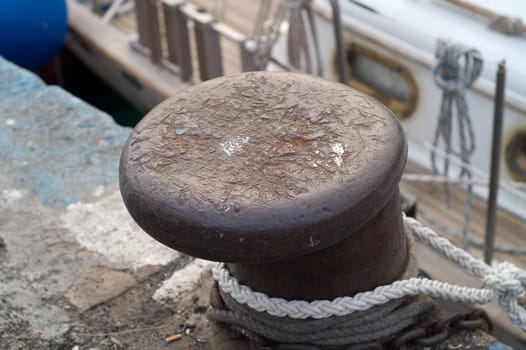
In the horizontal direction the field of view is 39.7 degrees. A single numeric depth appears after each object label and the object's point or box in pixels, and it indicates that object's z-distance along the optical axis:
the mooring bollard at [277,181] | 1.16
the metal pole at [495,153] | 2.73
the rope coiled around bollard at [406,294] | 1.34
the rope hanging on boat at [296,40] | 4.20
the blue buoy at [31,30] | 5.30
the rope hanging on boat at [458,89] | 3.53
